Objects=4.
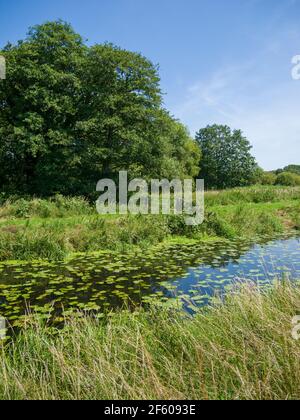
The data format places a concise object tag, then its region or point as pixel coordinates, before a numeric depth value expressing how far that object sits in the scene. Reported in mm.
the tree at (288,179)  57344
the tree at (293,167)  96138
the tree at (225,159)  60000
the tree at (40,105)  22812
